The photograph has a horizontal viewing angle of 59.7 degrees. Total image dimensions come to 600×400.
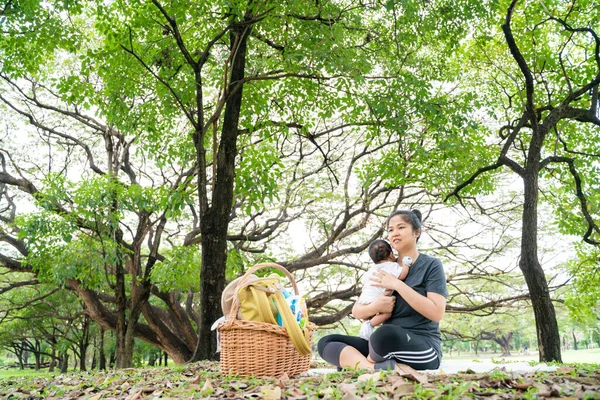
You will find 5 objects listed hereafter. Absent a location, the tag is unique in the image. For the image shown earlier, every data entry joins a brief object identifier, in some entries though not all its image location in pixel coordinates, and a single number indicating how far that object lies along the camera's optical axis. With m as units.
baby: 3.90
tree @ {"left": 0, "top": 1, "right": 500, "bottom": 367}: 7.16
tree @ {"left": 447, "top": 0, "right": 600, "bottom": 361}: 7.20
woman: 3.57
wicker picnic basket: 3.79
